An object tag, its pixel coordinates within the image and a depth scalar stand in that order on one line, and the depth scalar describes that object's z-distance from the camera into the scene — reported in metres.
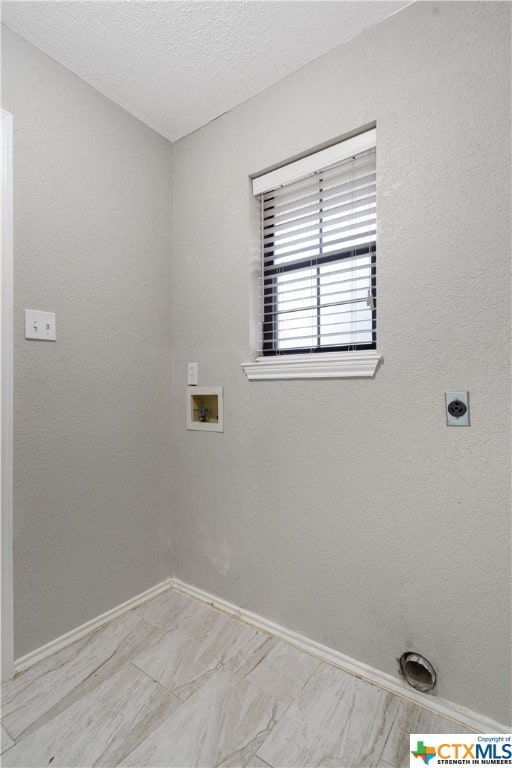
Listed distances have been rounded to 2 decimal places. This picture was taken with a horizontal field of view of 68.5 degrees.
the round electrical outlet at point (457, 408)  1.23
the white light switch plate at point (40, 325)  1.48
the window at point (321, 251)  1.50
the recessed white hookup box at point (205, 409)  1.85
